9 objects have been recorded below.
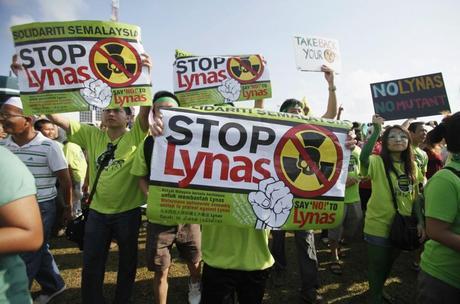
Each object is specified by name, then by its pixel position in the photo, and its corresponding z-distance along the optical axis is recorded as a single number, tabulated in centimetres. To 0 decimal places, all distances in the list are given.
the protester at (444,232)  186
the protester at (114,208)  303
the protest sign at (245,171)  216
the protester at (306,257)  358
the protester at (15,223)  124
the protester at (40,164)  307
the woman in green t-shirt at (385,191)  322
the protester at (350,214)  437
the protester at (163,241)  264
